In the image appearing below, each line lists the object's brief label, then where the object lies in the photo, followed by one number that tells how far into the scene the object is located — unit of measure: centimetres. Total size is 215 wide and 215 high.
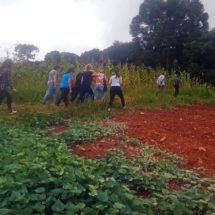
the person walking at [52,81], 684
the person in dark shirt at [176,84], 917
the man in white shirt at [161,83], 926
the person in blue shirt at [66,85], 661
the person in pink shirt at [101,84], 679
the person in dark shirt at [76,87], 690
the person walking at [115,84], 622
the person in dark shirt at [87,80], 648
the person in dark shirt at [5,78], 554
